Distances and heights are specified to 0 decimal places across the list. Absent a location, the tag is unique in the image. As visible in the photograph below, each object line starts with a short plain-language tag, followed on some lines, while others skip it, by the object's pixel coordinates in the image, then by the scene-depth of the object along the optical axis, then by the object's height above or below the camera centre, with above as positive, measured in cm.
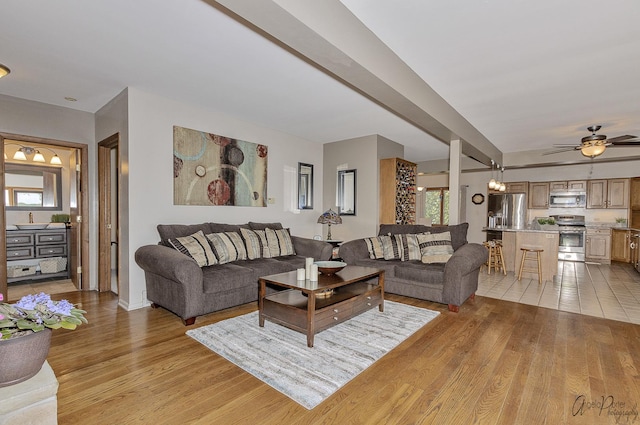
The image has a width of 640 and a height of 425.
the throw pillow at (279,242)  443 -51
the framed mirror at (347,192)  590 +28
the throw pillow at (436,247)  405 -52
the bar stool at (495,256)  578 -89
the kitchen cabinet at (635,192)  671 +35
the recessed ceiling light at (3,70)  282 +121
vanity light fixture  545 +88
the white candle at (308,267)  298 -57
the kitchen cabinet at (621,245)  673 -80
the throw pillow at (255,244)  416 -50
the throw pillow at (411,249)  425 -56
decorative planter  110 -55
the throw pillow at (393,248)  433 -56
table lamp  548 -19
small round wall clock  881 +27
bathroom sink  508 -34
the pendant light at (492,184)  694 +52
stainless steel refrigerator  794 -3
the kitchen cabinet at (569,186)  733 +52
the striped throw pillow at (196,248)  351 -47
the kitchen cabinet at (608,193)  692 +34
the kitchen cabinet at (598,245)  696 -83
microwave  734 +19
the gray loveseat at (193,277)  305 -75
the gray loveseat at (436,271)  353 -76
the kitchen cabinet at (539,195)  777 +32
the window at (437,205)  968 +7
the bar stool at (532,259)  511 -85
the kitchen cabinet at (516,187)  796 +53
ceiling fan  467 +96
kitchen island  530 -66
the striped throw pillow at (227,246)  378 -49
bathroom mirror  543 +32
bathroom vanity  498 -72
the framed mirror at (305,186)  582 +39
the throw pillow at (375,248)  442 -58
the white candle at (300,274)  296 -63
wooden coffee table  262 -87
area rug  210 -115
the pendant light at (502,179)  701 +75
